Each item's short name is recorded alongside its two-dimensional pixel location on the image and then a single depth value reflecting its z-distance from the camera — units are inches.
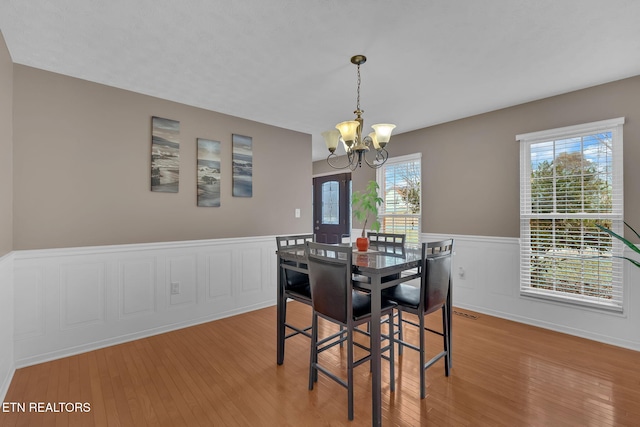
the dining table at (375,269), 69.8
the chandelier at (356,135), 94.3
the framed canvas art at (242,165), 151.8
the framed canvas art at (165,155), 126.3
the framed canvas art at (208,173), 139.9
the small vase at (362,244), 107.1
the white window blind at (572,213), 115.0
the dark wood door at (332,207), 230.4
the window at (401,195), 179.2
